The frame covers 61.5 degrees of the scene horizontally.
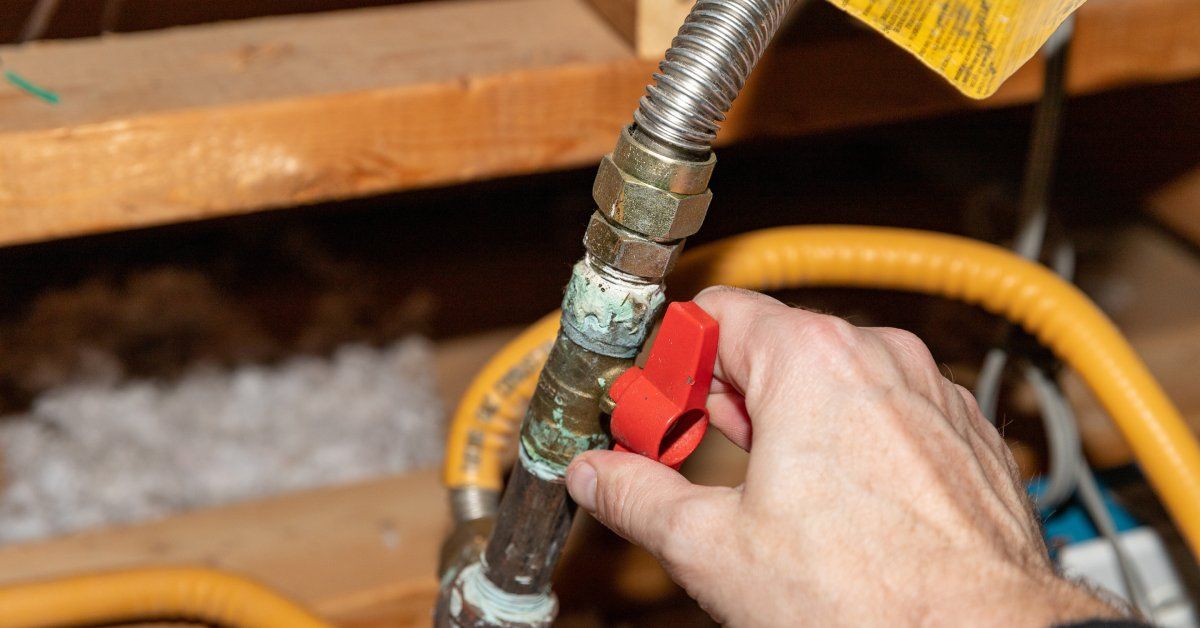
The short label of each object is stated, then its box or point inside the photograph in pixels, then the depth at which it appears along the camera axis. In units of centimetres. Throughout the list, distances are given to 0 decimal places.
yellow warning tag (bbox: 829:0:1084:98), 39
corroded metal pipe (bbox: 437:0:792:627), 39
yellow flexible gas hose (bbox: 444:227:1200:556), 59
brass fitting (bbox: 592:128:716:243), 40
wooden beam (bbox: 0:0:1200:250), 49
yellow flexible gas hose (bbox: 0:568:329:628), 58
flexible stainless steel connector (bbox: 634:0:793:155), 39
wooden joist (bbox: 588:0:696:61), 55
